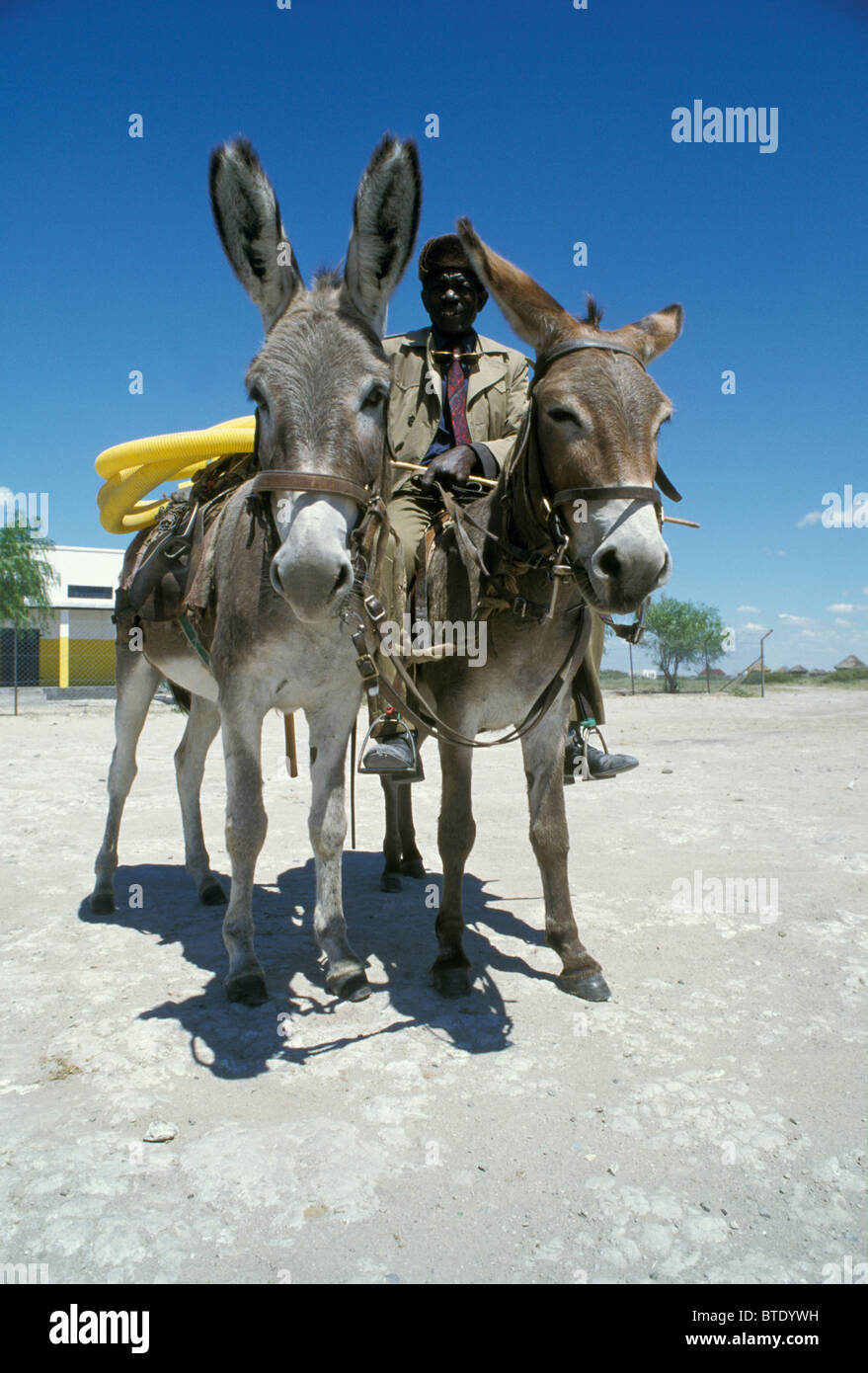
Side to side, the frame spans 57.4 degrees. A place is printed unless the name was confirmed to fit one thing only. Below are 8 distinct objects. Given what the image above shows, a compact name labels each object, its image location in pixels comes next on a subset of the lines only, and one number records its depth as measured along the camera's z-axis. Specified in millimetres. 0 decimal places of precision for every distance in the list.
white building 37031
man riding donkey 4535
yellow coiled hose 4812
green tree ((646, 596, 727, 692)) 39656
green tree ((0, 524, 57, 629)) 34688
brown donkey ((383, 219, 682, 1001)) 2715
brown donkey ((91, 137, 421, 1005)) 2727
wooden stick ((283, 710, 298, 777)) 5031
